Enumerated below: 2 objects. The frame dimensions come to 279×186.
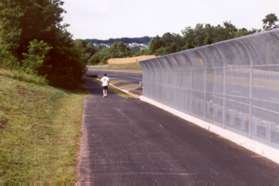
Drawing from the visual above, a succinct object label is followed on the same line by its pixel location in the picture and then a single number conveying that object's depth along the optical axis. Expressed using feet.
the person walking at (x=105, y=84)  142.37
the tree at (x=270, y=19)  385.29
